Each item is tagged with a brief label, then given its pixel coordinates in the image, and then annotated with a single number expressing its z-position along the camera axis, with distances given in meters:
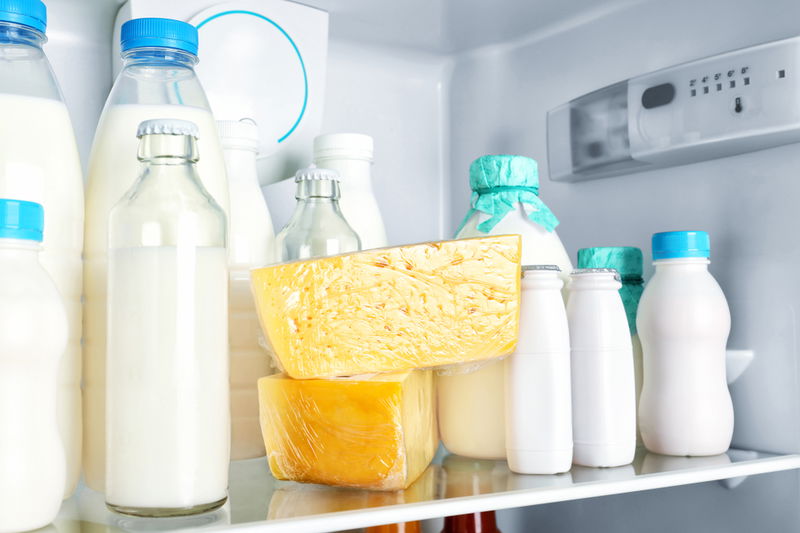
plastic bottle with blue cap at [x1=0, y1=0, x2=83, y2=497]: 0.61
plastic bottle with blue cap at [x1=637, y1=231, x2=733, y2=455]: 0.78
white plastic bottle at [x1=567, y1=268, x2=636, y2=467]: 0.71
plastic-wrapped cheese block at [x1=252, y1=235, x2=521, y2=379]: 0.64
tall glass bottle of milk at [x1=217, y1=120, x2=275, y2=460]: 0.77
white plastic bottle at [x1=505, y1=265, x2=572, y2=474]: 0.68
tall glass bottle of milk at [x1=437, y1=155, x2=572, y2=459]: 0.74
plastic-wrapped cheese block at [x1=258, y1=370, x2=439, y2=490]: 0.62
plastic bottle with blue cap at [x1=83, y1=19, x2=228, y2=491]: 0.64
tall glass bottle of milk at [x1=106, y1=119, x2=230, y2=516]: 0.54
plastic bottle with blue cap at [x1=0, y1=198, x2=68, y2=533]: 0.50
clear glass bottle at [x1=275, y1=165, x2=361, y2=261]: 0.77
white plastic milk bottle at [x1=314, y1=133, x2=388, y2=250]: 0.88
